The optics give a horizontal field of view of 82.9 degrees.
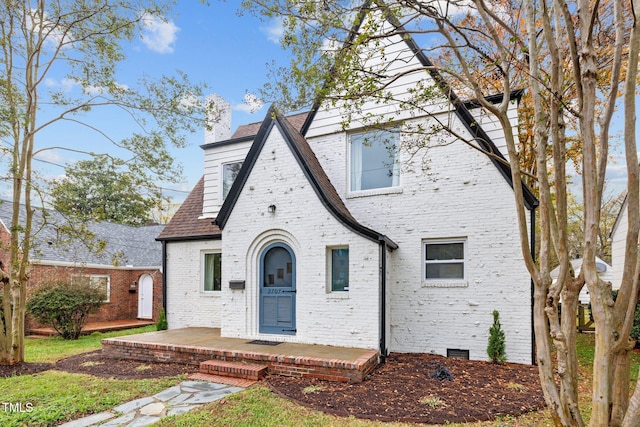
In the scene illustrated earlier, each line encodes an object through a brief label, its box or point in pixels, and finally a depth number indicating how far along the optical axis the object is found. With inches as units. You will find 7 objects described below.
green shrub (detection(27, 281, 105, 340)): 459.8
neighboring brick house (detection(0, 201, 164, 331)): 555.8
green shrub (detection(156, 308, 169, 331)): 441.1
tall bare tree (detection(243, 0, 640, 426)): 123.1
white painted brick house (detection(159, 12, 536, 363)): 307.9
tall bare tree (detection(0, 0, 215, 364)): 304.5
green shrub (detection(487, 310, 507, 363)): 301.7
